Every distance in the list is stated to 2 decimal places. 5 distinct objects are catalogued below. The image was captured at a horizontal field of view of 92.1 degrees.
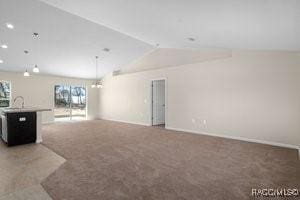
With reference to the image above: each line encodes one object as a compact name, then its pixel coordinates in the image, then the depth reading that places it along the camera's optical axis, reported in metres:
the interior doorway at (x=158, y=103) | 6.61
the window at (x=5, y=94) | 6.32
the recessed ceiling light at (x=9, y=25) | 3.73
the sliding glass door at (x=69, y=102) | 7.77
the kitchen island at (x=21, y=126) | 3.75
